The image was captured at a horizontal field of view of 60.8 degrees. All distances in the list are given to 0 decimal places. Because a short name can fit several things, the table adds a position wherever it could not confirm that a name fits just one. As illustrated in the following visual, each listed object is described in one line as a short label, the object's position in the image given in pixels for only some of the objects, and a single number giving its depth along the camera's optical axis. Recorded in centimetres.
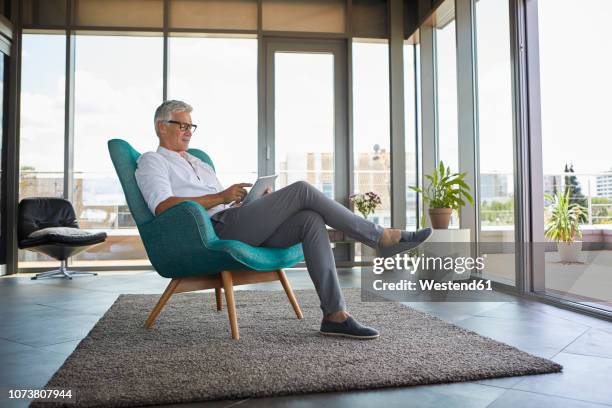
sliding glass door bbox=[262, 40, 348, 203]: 546
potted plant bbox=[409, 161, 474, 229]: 383
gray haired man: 213
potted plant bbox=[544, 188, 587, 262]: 287
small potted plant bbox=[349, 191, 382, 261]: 527
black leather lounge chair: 463
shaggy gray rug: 149
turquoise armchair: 211
